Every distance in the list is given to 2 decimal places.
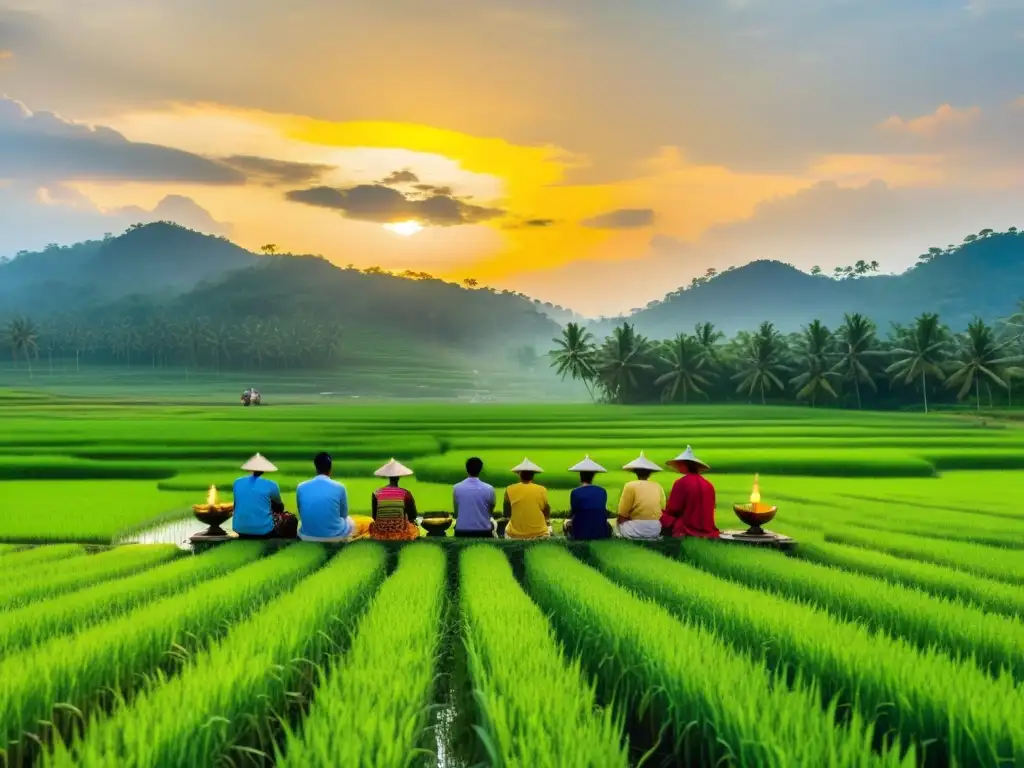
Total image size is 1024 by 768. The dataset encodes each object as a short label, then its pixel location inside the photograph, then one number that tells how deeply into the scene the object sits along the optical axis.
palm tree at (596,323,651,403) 81.00
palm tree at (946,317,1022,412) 64.00
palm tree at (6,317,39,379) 122.16
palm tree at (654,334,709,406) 79.56
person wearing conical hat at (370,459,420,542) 11.48
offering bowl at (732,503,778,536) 12.05
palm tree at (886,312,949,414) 67.88
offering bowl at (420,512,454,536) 12.45
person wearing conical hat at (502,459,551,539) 11.86
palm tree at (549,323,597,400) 84.88
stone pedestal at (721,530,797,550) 11.86
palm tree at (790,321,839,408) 73.56
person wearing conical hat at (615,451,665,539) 11.95
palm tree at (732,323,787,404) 76.25
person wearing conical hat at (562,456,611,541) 11.55
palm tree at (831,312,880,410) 73.00
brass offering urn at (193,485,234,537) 12.01
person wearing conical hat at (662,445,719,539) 11.55
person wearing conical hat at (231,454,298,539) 11.58
